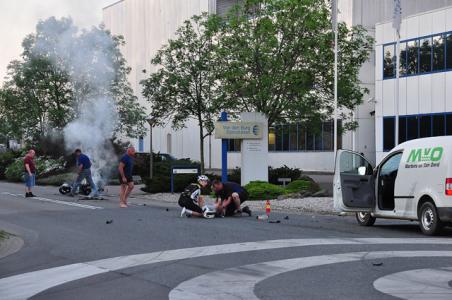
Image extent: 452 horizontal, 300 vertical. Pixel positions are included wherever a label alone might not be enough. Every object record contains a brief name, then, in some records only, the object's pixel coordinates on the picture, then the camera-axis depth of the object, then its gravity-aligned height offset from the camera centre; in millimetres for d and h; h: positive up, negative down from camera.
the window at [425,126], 36375 +2080
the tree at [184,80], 31656 +3928
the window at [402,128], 38094 +2024
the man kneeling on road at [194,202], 16656 -973
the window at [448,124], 35188 +2093
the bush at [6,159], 44281 +216
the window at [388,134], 38375 +1733
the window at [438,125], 35625 +2096
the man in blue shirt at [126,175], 20141 -363
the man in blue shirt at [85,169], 24031 -227
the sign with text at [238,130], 25891 +1295
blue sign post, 25891 +306
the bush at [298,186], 24062 -801
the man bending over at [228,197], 16938 -851
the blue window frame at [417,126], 35562 +2078
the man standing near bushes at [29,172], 24914 -356
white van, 12773 -418
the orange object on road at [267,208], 18609 -1223
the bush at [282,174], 28406 -440
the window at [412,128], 37312 +2035
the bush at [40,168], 37250 -306
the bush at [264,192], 23500 -989
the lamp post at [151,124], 33991 +1960
